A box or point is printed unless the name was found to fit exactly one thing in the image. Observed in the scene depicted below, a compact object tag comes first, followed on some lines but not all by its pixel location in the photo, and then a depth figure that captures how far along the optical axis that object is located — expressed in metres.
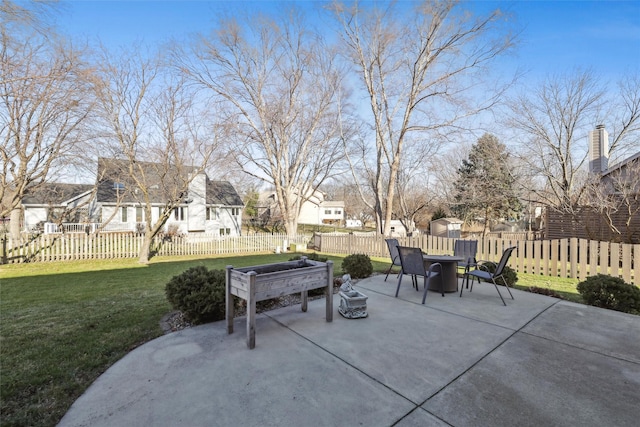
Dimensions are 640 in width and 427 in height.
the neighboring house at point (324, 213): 52.28
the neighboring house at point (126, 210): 20.52
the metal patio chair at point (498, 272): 4.82
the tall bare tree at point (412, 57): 12.23
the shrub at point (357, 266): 6.81
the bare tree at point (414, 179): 18.75
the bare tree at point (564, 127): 10.74
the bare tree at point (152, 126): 10.13
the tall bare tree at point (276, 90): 15.88
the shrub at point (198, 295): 3.78
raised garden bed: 3.03
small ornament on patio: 3.99
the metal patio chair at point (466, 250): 6.32
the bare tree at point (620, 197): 8.85
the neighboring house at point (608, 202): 9.14
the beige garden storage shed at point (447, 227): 22.19
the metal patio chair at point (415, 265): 4.80
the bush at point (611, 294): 4.36
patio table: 5.43
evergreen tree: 12.21
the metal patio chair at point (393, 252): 6.39
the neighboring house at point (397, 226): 29.95
